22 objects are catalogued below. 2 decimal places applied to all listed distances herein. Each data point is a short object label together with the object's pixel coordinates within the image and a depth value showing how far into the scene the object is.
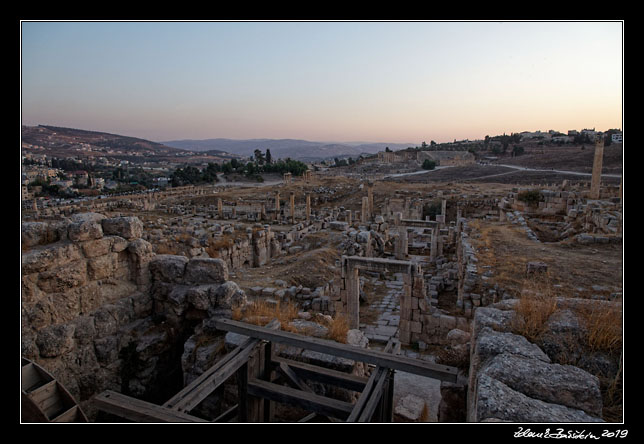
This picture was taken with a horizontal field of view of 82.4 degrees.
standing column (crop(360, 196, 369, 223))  30.70
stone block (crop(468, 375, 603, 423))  2.66
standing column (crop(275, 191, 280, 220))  32.02
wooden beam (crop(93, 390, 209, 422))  3.16
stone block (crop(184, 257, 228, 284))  6.80
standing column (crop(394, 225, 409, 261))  19.64
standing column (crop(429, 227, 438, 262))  20.17
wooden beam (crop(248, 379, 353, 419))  4.11
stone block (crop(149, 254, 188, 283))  6.86
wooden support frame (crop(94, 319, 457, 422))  3.32
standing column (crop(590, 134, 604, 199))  24.47
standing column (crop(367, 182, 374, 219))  33.83
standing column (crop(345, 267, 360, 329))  11.38
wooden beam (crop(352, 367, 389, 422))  3.45
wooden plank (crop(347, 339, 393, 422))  3.38
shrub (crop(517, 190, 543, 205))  25.64
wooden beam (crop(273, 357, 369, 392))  4.47
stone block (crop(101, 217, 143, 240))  6.59
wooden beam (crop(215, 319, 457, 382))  3.72
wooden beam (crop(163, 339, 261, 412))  3.54
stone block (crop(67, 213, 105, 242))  5.91
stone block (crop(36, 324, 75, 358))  5.21
